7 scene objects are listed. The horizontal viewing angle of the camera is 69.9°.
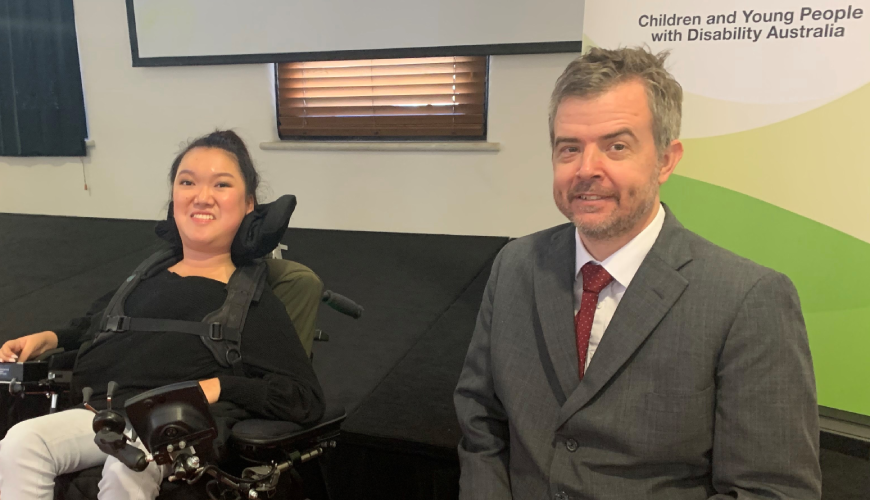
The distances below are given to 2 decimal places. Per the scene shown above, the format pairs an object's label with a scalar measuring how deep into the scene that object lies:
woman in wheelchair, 1.35
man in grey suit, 0.99
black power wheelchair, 1.17
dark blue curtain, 5.19
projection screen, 4.09
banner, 1.75
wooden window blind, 4.50
